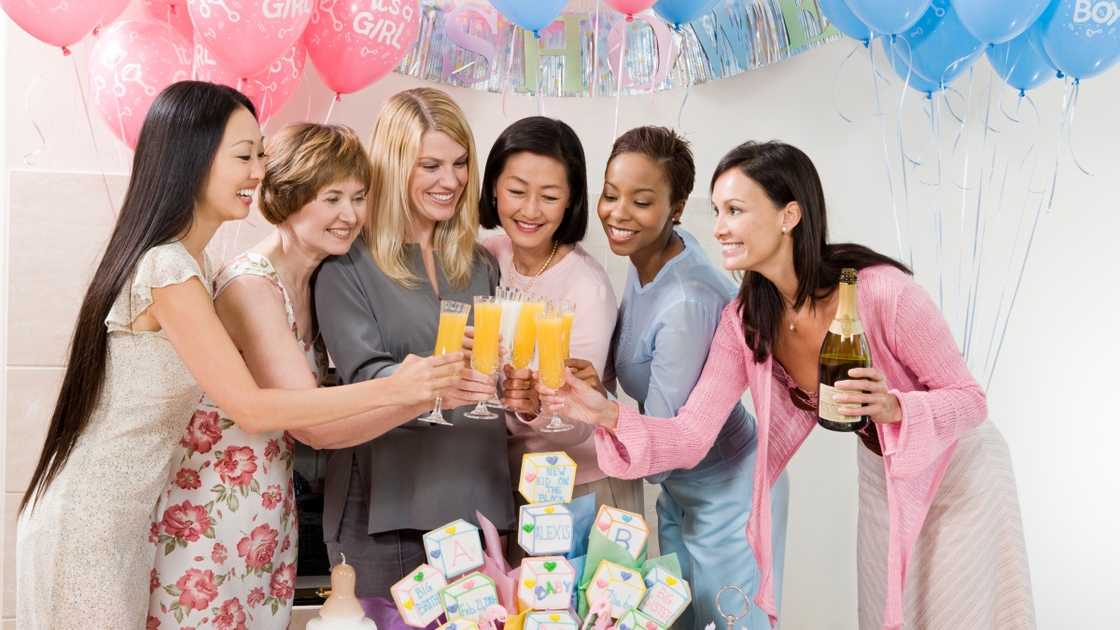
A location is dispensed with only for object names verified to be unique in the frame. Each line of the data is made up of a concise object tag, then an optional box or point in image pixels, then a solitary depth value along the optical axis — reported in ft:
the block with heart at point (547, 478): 6.27
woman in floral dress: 6.98
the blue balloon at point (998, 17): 8.03
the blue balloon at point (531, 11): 8.50
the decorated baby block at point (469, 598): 5.98
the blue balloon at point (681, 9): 8.89
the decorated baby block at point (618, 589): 6.09
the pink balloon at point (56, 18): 8.11
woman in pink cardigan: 7.29
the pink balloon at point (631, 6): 8.70
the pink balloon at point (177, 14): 9.24
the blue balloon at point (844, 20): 8.77
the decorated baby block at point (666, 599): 6.12
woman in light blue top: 8.16
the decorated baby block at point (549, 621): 6.00
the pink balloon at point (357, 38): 8.57
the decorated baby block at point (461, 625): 5.94
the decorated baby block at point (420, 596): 5.98
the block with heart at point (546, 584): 6.06
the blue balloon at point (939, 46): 8.83
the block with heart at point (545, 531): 6.17
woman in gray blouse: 7.72
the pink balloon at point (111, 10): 8.42
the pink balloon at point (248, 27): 7.72
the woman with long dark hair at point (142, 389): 6.41
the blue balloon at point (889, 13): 8.11
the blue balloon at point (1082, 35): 8.47
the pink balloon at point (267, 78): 8.57
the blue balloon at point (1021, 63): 9.23
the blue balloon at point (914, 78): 9.38
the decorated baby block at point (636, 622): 6.04
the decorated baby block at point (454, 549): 6.10
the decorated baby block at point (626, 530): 6.26
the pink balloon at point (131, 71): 8.69
